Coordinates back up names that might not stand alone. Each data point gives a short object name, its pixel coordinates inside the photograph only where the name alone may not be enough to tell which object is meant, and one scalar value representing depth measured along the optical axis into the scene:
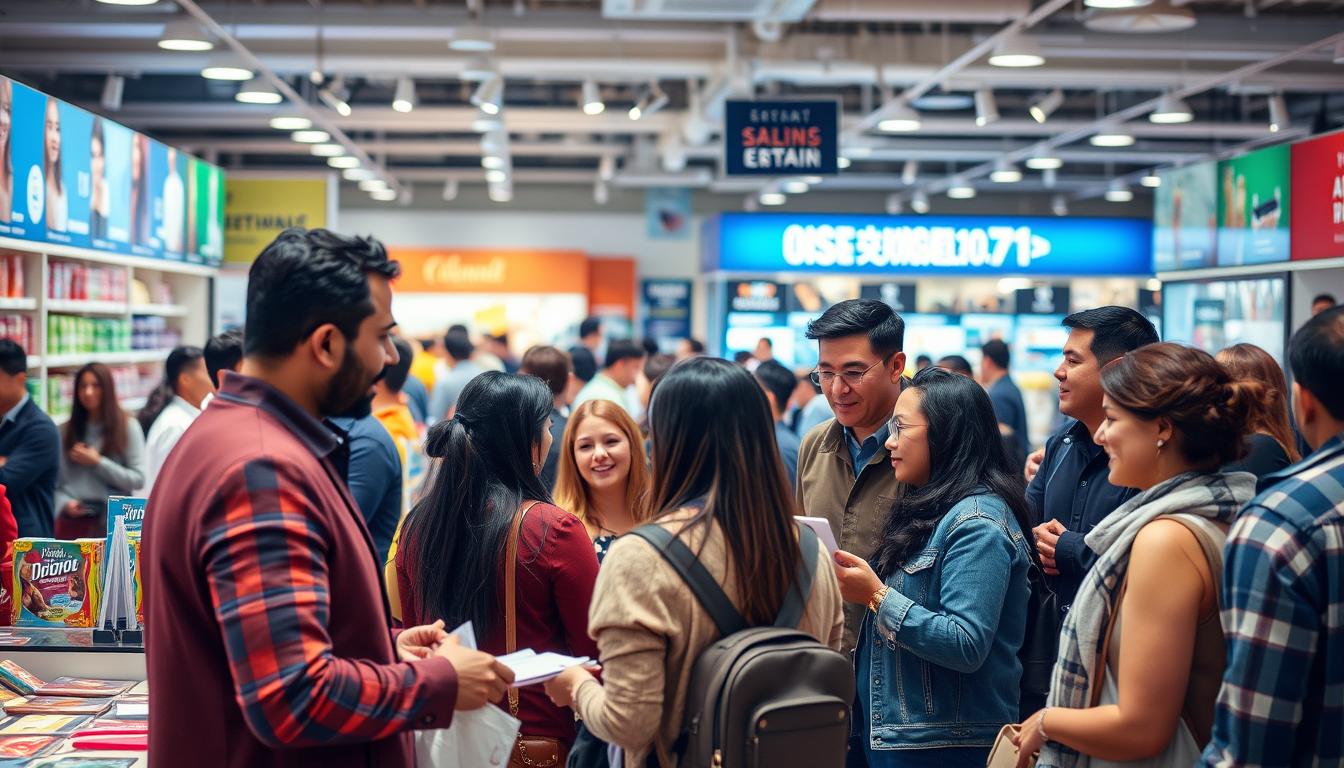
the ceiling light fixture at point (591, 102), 9.53
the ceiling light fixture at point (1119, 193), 16.09
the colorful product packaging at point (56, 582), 3.21
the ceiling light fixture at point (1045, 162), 13.90
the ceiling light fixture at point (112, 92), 9.69
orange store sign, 16.88
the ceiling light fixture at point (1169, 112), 9.52
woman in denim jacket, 2.54
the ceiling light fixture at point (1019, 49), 7.43
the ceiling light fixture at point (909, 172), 14.74
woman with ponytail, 2.57
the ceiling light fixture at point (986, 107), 9.84
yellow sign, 11.11
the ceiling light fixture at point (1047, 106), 11.06
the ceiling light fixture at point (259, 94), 8.03
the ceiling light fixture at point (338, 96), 9.73
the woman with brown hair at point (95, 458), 5.99
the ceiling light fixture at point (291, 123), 9.79
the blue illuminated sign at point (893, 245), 10.00
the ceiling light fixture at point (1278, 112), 10.29
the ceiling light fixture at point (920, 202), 16.78
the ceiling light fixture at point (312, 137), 10.28
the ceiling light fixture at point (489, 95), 8.98
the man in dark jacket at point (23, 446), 5.02
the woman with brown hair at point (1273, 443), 2.93
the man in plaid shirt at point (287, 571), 1.59
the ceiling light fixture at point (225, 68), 7.14
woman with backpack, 1.85
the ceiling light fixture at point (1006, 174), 14.70
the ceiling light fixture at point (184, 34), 6.65
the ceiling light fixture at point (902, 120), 9.92
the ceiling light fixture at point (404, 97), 9.60
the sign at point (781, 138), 8.43
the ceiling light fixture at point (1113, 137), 11.92
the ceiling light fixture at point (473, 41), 7.84
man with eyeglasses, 3.19
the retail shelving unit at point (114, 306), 6.32
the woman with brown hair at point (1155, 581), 1.96
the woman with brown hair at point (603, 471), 3.50
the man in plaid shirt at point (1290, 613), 1.80
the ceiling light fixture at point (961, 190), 17.00
